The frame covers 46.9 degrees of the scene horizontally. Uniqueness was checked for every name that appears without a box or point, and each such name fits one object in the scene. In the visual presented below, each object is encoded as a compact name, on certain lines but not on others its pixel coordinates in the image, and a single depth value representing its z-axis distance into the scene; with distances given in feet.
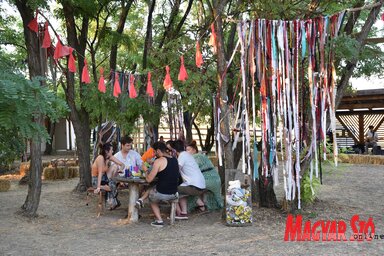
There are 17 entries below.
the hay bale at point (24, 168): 42.47
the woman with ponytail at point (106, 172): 22.79
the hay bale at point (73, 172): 43.14
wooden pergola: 51.29
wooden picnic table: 20.95
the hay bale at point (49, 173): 41.65
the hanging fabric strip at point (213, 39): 20.10
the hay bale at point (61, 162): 45.69
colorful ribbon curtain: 18.28
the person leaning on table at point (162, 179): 20.03
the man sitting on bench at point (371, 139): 53.83
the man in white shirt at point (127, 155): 24.02
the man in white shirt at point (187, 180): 21.61
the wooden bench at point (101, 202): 22.67
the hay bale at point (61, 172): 41.96
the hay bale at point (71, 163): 47.30
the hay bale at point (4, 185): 33.47
